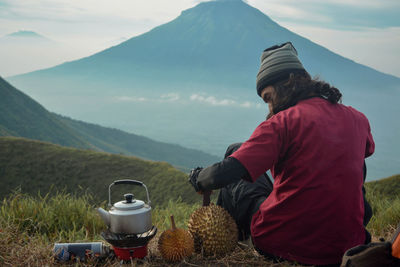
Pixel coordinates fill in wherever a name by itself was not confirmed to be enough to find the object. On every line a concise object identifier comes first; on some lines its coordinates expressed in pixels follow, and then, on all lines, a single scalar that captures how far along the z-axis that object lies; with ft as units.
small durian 11.72
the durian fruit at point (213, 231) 11.85
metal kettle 11.54
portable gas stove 11.69
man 9.26
